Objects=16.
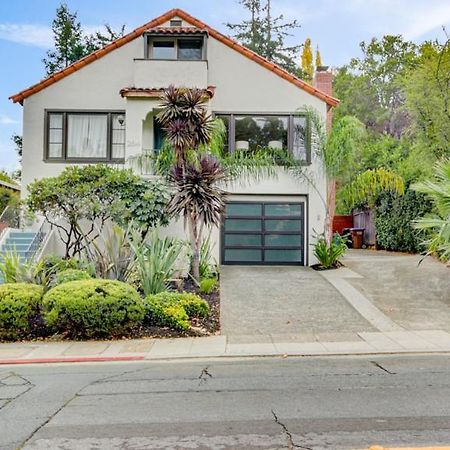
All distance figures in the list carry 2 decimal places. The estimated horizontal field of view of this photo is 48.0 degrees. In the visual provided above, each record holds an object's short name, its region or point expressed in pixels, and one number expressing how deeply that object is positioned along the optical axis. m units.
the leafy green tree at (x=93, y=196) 14.38
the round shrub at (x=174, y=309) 10.86
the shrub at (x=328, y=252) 17.58
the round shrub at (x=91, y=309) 10.05
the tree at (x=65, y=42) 28.86
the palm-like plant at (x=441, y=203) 11.34
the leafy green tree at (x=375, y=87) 37.25
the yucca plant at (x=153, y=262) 12.30
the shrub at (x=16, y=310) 10.32
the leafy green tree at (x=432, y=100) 17.02
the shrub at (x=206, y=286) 13.76
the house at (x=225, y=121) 18.55
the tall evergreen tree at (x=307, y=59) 40.89
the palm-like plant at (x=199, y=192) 13.48
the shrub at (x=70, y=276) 11.81
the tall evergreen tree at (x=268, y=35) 38.22
